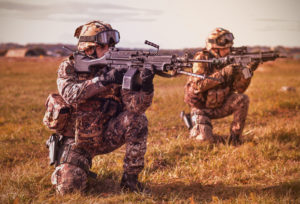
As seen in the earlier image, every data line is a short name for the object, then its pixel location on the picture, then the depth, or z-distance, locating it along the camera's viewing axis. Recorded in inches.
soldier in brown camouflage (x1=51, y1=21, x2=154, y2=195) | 171.3
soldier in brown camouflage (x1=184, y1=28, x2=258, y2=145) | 264.7
